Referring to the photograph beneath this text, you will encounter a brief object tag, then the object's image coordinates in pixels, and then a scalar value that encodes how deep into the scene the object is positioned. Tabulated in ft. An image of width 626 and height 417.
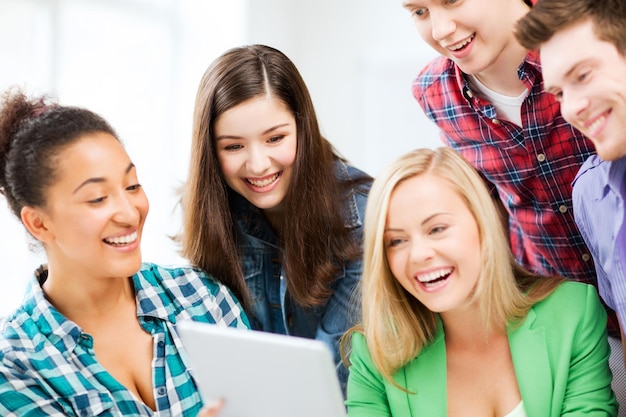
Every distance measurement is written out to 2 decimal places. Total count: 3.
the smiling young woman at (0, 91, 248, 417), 5.66
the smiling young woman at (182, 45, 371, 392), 6.41
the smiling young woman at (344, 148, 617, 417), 5.74
